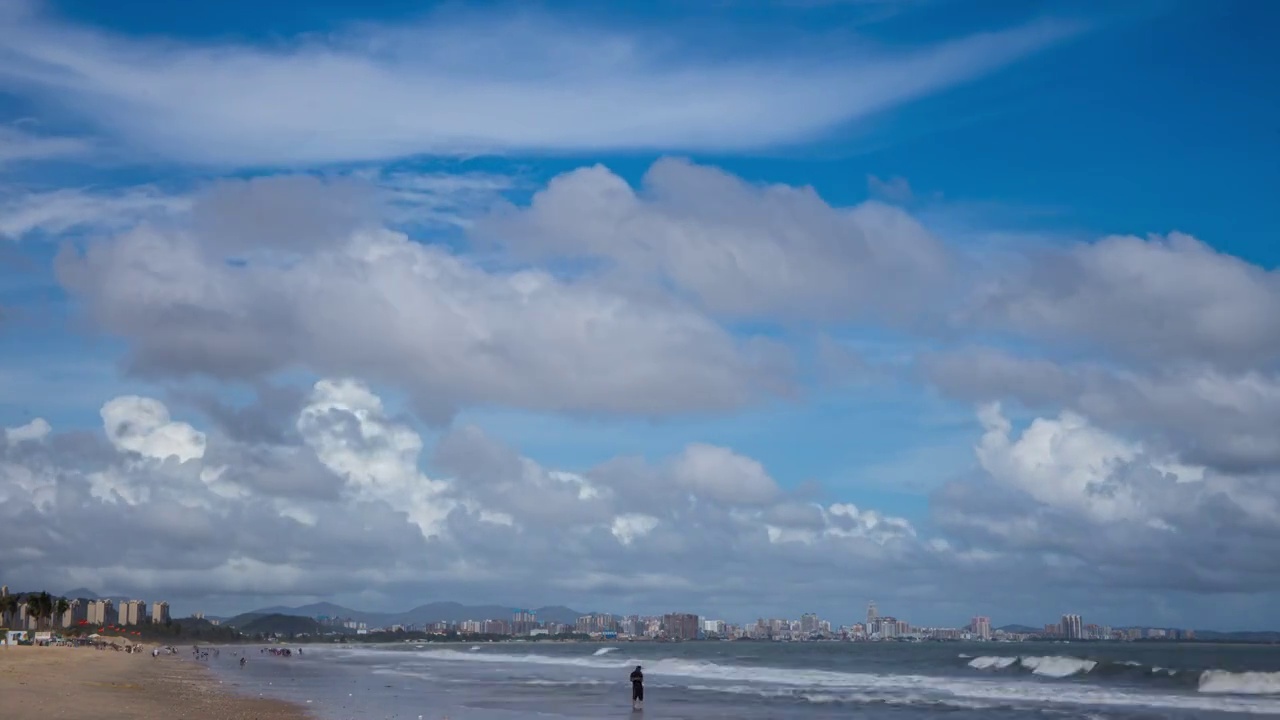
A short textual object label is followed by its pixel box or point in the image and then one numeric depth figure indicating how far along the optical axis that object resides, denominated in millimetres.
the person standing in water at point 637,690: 41781
